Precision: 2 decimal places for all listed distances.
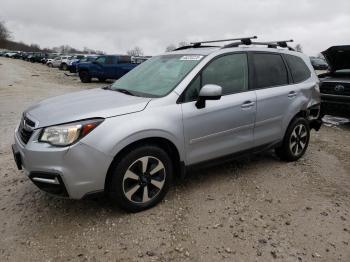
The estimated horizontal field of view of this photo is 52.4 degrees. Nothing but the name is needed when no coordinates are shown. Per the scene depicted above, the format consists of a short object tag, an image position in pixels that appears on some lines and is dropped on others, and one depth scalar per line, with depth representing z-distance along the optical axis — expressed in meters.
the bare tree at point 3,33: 110.45
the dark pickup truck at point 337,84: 7.77
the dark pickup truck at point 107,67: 20.86
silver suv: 3.25
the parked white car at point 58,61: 37.88
